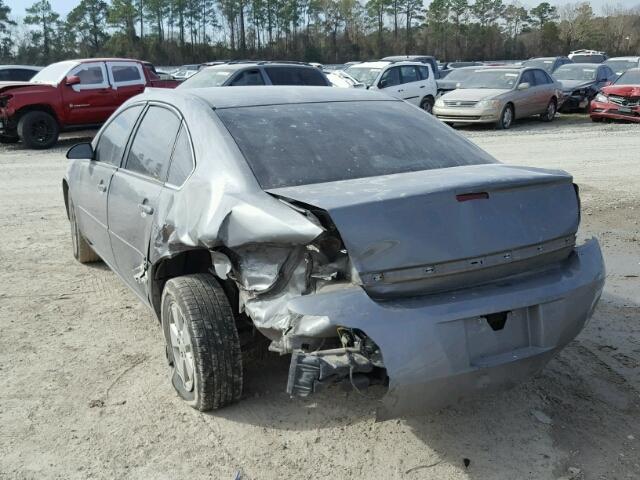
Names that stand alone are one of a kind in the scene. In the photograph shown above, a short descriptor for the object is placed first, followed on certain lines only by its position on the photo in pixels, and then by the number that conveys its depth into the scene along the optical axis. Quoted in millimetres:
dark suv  14055
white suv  18719
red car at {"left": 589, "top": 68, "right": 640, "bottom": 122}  17531
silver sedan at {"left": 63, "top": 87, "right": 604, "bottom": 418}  2736
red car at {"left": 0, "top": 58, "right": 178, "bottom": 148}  13984
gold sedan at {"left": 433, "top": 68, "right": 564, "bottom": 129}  16828
